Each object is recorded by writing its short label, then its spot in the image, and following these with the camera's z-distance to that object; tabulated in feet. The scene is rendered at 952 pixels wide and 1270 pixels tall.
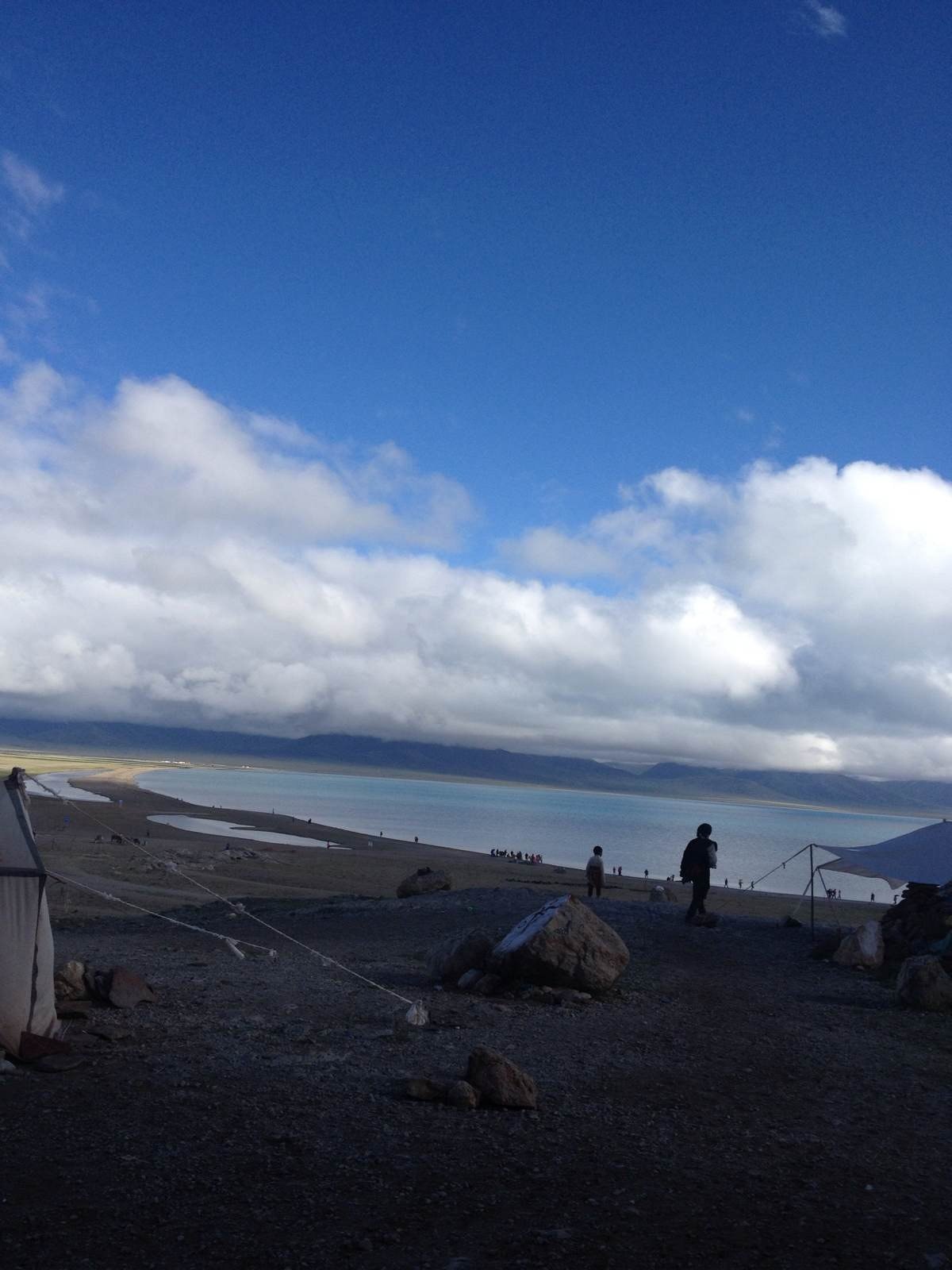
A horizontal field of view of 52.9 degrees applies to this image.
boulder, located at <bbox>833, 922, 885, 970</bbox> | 53.42
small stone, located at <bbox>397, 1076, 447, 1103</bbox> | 25.63
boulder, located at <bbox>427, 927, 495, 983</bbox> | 42.73
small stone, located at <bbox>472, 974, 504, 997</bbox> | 40.88
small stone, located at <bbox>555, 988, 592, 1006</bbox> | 39.81
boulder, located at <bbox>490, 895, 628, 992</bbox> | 40.86
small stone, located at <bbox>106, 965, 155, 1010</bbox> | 34.86
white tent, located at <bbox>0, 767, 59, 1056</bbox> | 28.19
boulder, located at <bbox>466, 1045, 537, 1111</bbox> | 25.52
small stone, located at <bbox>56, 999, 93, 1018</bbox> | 32.83
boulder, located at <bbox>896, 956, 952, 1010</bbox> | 42.80
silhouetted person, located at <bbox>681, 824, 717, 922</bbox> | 62.54
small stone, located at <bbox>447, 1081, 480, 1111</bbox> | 25.23
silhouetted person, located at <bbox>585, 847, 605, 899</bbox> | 79.61
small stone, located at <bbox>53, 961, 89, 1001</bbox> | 34.96
